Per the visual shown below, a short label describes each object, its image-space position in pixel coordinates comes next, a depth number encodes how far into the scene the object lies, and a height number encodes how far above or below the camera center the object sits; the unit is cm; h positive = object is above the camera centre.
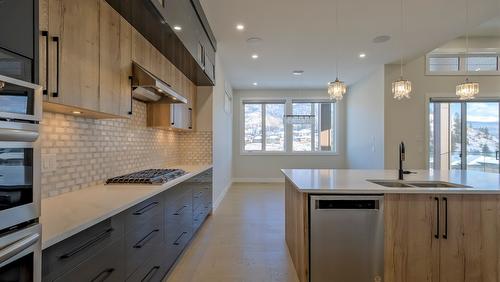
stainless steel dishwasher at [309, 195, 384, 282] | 210 -75
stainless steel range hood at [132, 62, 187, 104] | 233 +52
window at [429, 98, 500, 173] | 589 +17
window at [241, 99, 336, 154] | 832 +44
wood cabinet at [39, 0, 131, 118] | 144 +53
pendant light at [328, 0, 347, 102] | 347 +70
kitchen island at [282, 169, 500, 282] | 210 -72
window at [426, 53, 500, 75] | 580 +173
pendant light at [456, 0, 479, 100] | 334 +68
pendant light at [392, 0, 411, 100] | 339 +69
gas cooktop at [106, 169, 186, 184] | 236 -33
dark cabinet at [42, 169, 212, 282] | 118 -61
